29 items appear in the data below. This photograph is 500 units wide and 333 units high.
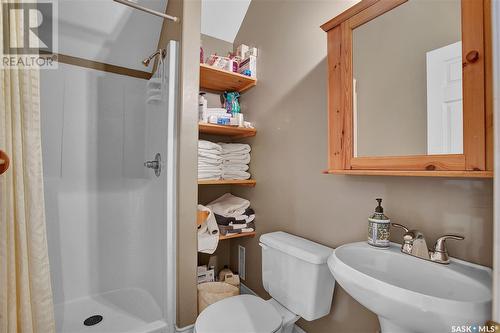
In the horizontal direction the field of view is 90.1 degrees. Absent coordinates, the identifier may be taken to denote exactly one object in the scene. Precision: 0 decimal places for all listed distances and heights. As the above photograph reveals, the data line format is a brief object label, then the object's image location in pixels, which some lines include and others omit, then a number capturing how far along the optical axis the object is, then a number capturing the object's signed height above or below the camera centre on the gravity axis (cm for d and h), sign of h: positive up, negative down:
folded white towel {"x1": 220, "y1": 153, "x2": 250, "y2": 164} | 184 +6
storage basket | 142 -78
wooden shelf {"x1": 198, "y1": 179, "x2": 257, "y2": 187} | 165 -10
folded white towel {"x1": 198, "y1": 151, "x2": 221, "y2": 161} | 167 +8
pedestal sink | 63 -36
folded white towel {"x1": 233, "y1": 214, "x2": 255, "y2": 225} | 176 -37
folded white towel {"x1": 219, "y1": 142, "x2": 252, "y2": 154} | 185 +14
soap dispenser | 99 -25
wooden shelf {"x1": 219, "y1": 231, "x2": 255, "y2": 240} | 169 -48
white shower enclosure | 157 -22
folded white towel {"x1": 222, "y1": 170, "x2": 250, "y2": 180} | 184 -6
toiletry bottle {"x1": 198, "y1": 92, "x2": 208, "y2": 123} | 167 +38
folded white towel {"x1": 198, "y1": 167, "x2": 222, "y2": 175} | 167 -3
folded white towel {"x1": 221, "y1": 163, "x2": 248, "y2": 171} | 185 +0
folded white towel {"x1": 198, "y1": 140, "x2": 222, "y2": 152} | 167 +14
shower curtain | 84 -16
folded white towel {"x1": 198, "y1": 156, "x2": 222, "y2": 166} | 167 +4
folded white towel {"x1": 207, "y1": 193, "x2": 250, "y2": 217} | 175 -29
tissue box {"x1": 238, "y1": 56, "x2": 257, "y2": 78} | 182 +75
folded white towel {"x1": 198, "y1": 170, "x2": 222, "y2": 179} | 167 -5
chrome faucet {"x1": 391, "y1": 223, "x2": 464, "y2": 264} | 84 -28
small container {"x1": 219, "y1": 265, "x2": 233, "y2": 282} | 189 -82
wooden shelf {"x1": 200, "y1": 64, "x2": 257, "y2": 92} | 169 +64
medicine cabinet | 77 +30
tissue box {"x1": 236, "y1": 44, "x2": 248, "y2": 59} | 188 +88
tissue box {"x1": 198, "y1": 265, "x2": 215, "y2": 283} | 179 -79
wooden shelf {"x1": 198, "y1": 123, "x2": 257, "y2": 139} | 168 +26
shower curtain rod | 121 +79
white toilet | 112 -66
